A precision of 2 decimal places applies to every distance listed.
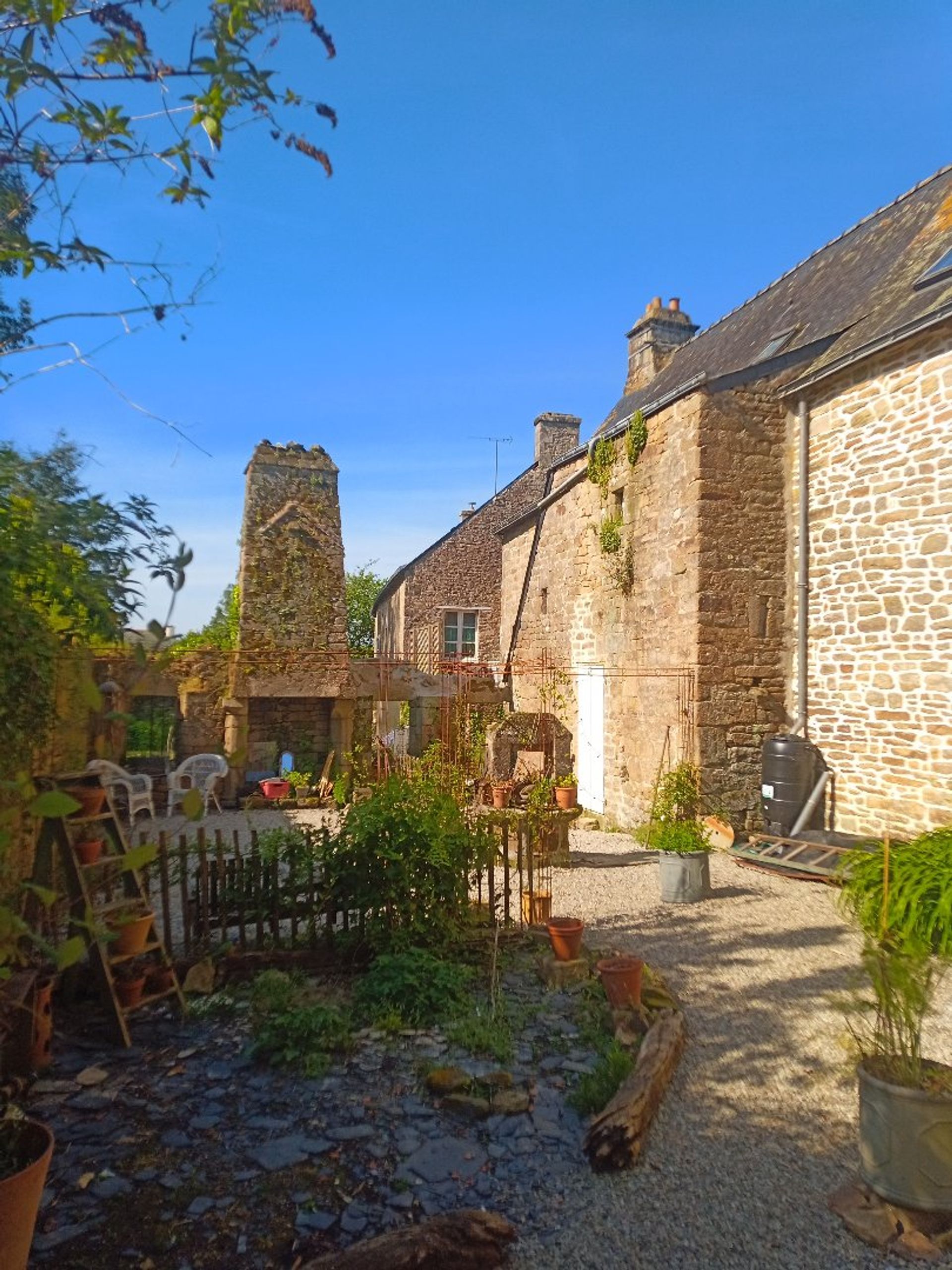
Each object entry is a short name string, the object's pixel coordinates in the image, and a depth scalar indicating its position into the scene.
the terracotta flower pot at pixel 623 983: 4.68
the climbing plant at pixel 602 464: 12.35
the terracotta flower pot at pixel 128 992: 4.57
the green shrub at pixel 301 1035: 4.12
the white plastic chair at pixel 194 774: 11.23
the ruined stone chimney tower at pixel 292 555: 12.45
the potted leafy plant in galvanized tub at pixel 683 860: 7.41
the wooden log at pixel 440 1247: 2.60
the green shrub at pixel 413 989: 4.67
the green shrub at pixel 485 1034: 4.26
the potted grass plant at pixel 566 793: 11.26
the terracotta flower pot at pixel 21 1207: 2.45
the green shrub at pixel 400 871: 5.29
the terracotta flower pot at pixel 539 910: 6.42
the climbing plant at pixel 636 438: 11.28
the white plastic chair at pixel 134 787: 10.24
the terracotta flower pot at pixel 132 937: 4.61
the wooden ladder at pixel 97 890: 4.36
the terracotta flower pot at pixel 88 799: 4.67
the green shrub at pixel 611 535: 11.99
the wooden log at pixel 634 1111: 3.32
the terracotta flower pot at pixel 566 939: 5.37
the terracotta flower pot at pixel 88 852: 4.61
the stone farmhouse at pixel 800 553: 8.30
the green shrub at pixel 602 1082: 3.73
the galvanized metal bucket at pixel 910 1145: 2.94
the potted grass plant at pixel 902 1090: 2.94
